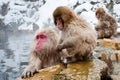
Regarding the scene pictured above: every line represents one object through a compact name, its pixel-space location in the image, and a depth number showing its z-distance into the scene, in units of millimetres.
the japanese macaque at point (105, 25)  4561
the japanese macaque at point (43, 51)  2284
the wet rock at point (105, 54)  2742
